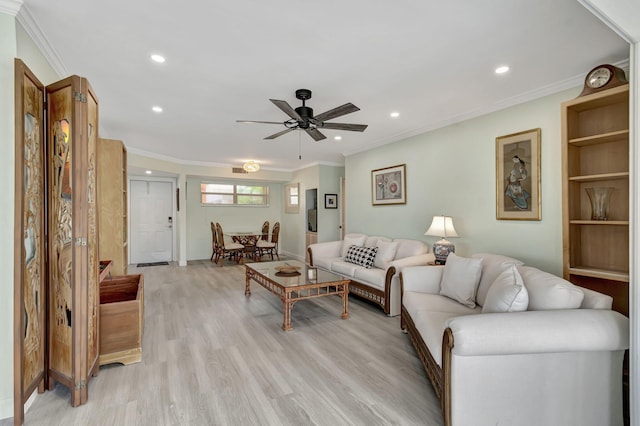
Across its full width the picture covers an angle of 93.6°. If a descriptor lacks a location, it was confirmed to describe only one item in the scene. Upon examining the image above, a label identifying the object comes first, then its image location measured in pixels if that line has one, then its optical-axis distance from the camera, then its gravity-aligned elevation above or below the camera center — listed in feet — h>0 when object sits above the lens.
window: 26.63 +1.70
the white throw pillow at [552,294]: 5.90 -1.68
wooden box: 7.91 -3.21
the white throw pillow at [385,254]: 14.08 -2.01
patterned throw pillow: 14.32 -2.14
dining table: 23.75 -2.10
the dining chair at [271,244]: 24.39 -2.57
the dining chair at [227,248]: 22.94 -2.72
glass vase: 8.64 +0.26
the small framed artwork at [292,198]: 26.96 +1.37
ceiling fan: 8.95 +3.07
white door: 24.36 -0.67
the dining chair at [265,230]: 26.71 -1.61
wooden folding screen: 6.08 -0.46
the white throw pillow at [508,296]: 6.06 -1.76
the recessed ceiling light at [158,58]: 7.95 +4.15
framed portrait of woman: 10.51 +1.30
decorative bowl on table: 12.91 -2.53
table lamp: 12.05 -0.91
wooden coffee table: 10.64 -2.66
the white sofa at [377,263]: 11.85 -2.52
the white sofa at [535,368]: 5.22 -2.77
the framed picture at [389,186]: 15.94 +1.47
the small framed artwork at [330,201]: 23.97 +0.90
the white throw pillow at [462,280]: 8.67 -2.06
